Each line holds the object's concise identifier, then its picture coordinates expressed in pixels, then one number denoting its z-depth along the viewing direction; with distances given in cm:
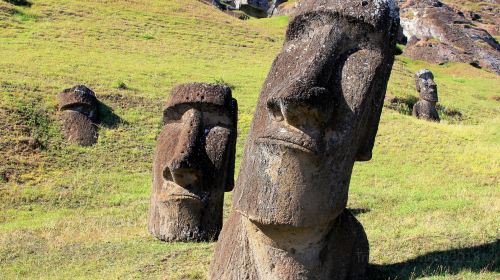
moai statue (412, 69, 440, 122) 2517
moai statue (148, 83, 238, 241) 917
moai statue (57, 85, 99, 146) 1755
